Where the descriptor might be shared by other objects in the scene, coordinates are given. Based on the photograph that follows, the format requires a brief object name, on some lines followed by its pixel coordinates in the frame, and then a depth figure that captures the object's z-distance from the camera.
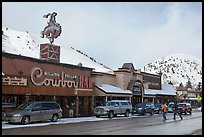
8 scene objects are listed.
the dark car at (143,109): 39.45
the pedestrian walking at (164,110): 30.01
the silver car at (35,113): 22.98
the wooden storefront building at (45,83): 26.89
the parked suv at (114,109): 32.88
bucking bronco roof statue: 36.59
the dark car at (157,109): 43.67
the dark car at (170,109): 47.51
